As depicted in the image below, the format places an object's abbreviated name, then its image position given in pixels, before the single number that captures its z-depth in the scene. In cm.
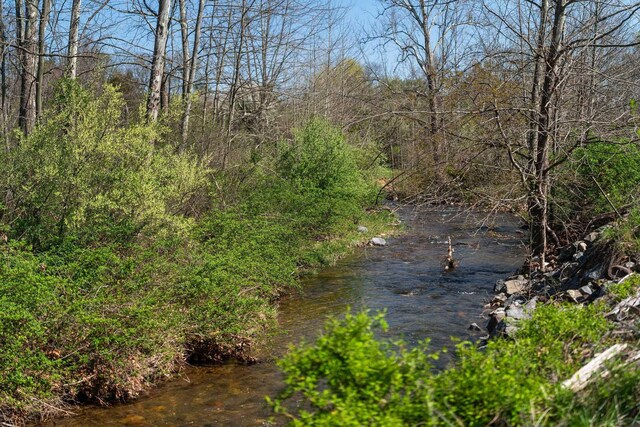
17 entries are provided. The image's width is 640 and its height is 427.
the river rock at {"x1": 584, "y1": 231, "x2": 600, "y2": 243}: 1076
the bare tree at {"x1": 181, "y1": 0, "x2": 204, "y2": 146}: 1496
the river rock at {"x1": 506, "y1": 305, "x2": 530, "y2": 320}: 808
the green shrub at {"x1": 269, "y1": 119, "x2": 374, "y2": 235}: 1695
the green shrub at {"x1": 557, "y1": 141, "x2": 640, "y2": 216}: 1161
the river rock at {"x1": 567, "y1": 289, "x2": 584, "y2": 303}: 823
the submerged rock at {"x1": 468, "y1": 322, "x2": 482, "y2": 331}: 960
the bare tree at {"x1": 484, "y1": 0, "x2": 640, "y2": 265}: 957
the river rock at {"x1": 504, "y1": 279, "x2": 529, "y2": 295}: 1078
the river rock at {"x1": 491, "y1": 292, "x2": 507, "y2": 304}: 1070
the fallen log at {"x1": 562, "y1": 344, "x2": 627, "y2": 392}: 404
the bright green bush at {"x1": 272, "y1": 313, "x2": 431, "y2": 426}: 360
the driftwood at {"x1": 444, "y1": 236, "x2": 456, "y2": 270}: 1430
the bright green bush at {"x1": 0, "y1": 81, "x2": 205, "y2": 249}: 893
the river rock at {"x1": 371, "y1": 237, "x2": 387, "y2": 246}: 1784
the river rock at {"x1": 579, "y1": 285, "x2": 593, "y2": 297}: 827
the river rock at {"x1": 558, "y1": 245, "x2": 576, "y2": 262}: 1124
